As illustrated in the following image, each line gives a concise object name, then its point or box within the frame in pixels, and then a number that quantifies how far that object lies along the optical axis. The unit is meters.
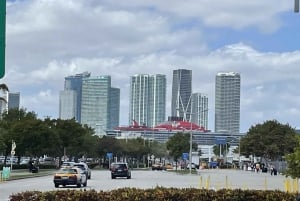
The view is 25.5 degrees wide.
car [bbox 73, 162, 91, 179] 49.47
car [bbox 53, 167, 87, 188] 44.06
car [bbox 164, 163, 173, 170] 123.00
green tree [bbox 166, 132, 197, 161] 144.38
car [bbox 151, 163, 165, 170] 116.68
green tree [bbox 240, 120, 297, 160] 125.06
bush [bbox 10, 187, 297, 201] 16.16
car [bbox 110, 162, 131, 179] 63.51
